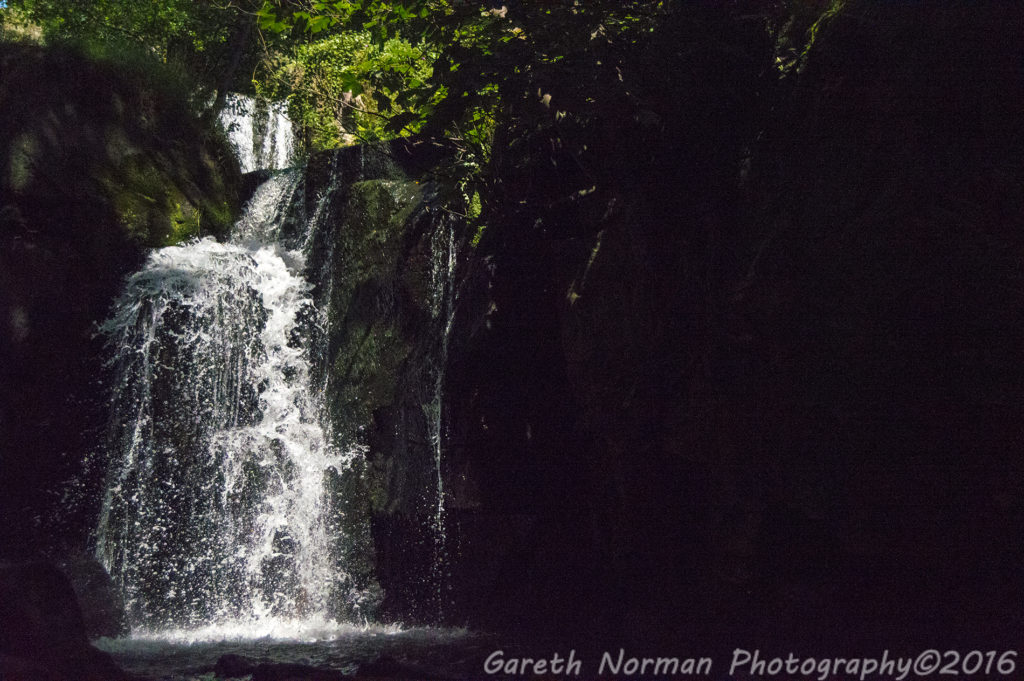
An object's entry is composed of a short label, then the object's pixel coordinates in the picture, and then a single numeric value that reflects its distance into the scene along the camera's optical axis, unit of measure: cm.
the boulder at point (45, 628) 438
